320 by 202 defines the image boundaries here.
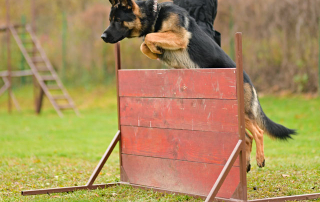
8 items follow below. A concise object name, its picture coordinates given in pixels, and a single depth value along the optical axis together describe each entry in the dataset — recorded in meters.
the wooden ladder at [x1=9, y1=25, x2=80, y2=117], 12.63
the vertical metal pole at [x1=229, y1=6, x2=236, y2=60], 12.86
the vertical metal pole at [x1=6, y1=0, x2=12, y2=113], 13.17
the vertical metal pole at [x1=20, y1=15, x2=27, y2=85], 14.36
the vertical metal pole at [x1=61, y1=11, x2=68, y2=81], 15.63
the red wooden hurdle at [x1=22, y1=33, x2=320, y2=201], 3.60
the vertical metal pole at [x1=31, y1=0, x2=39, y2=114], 12.95
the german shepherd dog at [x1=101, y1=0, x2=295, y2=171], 4.11
